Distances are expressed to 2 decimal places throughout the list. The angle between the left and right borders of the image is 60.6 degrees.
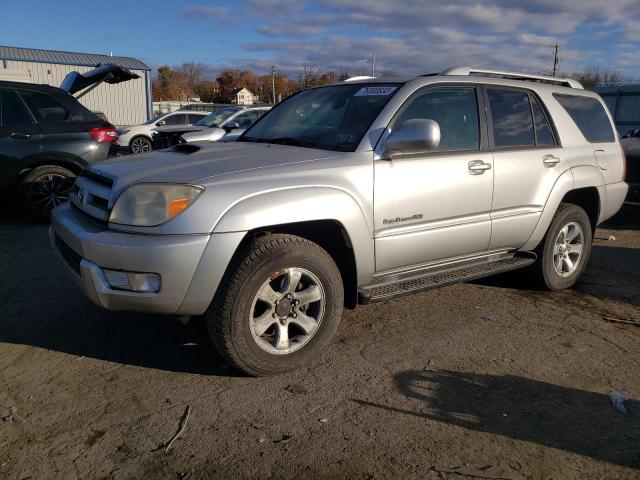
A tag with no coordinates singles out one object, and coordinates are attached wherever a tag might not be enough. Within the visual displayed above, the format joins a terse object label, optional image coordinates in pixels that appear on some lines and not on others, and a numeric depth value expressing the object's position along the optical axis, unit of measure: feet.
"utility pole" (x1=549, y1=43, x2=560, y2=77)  201.36
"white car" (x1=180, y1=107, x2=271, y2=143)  43.20
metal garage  94.63
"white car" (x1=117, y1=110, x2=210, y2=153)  57.86
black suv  22.71
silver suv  9.75
